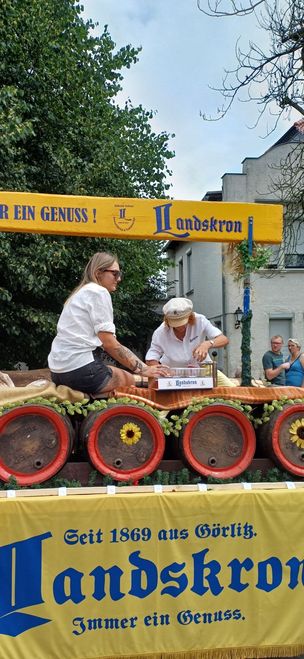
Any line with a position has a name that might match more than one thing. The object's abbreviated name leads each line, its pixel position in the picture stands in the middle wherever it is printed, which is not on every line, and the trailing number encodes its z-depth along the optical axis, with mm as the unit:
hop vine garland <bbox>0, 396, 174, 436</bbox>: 2586
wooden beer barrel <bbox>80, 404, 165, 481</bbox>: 2584
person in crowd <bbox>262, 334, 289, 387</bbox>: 6191
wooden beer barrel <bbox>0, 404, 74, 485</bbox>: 2545
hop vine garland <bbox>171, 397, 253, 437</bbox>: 2670
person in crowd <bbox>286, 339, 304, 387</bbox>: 6176
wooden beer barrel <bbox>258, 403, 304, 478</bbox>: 2699
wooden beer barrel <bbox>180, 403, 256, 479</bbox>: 2670
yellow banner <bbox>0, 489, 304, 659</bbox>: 2281
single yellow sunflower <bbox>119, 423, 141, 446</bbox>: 2604
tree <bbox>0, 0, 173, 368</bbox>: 6902
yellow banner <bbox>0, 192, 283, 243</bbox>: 2846
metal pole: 3078
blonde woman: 2740
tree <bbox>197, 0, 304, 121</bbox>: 6039
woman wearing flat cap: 3135
